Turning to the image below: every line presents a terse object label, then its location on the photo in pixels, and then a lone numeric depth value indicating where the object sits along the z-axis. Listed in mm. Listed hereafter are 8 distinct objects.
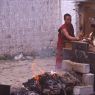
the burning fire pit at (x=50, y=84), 7348
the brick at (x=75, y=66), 7672
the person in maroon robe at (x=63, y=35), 9391
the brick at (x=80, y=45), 7808
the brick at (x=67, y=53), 8478
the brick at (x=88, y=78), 7605
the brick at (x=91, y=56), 7700
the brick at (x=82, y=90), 7383
